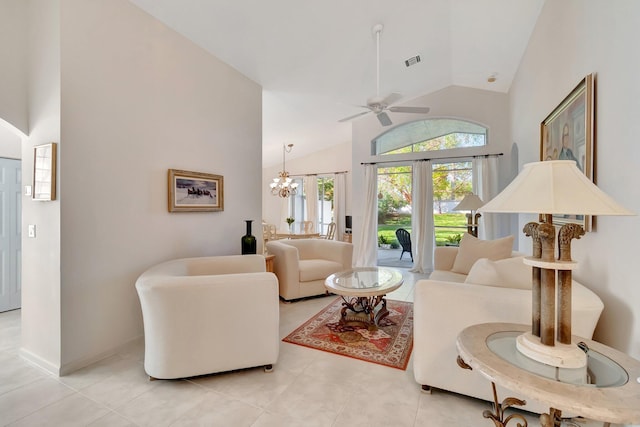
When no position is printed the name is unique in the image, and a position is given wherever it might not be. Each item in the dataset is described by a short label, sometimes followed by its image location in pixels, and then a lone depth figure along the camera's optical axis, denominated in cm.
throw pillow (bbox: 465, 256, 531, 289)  185
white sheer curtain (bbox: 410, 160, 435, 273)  574
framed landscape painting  301
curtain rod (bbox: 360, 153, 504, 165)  527
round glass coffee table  290
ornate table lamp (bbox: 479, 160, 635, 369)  111
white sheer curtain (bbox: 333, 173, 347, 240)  798
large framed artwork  187
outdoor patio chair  636
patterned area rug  250
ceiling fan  336
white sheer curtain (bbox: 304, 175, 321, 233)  839
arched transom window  557
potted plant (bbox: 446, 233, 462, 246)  588
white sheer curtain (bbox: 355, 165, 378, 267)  622
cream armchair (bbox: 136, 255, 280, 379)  198
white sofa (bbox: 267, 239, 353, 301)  390
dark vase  350
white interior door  343
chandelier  734
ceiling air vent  420
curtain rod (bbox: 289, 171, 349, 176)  819
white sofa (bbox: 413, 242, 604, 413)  170
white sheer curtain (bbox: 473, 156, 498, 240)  516
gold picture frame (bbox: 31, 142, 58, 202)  220
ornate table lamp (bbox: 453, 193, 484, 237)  424
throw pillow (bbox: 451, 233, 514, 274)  317
